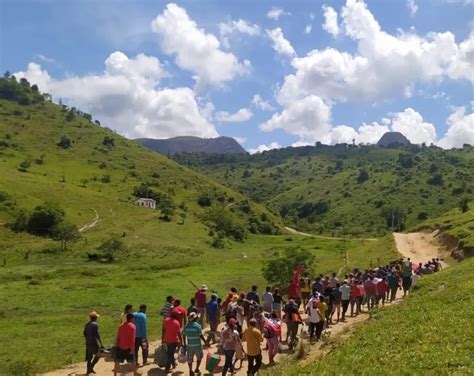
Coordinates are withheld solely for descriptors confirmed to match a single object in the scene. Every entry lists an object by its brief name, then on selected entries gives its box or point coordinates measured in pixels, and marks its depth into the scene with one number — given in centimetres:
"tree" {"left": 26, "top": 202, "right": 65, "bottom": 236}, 8169
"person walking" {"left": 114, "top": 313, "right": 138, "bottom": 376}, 1633
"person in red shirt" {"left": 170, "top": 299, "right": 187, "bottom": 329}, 1787
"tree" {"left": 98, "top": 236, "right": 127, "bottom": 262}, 7025
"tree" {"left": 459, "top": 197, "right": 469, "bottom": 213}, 7661
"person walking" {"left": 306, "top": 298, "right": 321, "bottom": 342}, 2069
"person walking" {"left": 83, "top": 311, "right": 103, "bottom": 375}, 1716
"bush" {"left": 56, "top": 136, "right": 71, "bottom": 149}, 16338
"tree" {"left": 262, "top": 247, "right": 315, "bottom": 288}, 4788
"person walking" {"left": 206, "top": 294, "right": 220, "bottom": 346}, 2165
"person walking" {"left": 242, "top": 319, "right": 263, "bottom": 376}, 1609
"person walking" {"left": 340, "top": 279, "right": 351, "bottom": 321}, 2528
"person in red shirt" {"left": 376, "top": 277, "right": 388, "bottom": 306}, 2809
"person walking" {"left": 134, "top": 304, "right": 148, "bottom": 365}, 1830
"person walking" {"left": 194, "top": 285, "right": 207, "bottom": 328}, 2316
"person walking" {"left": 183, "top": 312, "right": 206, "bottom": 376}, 1656
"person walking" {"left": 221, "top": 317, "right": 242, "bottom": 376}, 1642
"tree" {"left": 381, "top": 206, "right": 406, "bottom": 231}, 13350
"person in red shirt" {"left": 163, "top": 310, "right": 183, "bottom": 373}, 1683
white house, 11879
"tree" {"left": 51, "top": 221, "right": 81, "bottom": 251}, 7544
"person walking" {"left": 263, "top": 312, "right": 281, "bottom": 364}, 1850
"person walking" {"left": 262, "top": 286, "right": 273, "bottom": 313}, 2333
